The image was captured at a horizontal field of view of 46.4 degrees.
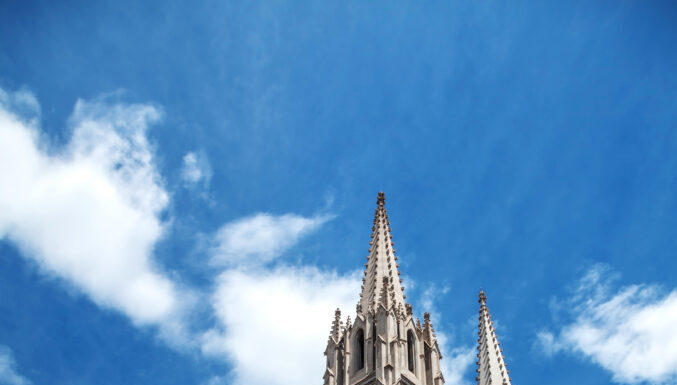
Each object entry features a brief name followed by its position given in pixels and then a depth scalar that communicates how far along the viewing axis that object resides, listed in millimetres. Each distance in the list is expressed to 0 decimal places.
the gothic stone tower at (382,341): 39688
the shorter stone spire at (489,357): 48156
